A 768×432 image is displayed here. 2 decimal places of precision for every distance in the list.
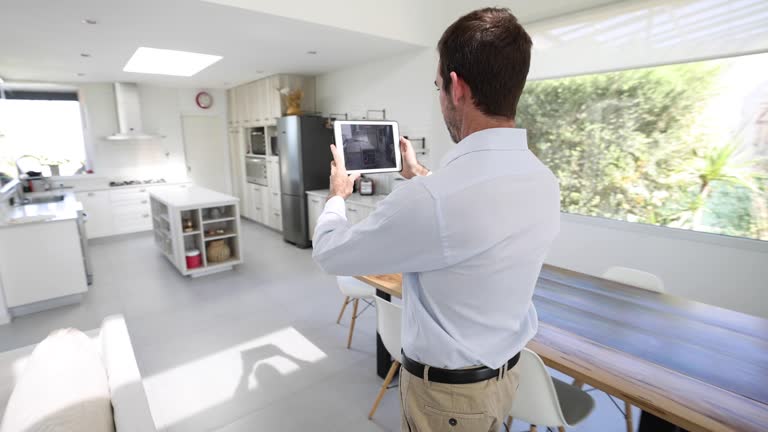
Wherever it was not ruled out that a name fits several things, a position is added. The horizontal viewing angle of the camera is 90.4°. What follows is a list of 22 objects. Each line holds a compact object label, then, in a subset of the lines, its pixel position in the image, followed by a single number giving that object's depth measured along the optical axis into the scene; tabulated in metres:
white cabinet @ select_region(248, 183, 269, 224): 6.34
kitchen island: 4.08
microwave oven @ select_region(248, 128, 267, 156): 6.26
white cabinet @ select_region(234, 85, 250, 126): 6.39
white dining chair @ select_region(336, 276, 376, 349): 2.60
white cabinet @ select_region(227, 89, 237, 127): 6.83
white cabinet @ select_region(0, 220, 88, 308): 3.19
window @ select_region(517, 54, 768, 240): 2.41
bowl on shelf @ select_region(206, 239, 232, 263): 4.28
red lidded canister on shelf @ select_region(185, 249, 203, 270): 4.12
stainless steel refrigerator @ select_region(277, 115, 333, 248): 5.00
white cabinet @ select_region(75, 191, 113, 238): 5.62
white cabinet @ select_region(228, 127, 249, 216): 6.93
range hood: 5.81
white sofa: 1.15
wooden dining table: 1.08
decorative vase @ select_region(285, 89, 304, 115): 5.21
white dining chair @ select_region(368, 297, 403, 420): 1.70
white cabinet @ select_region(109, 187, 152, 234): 5.86
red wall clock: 6.75
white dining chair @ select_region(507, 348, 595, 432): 1.31
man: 0.74
